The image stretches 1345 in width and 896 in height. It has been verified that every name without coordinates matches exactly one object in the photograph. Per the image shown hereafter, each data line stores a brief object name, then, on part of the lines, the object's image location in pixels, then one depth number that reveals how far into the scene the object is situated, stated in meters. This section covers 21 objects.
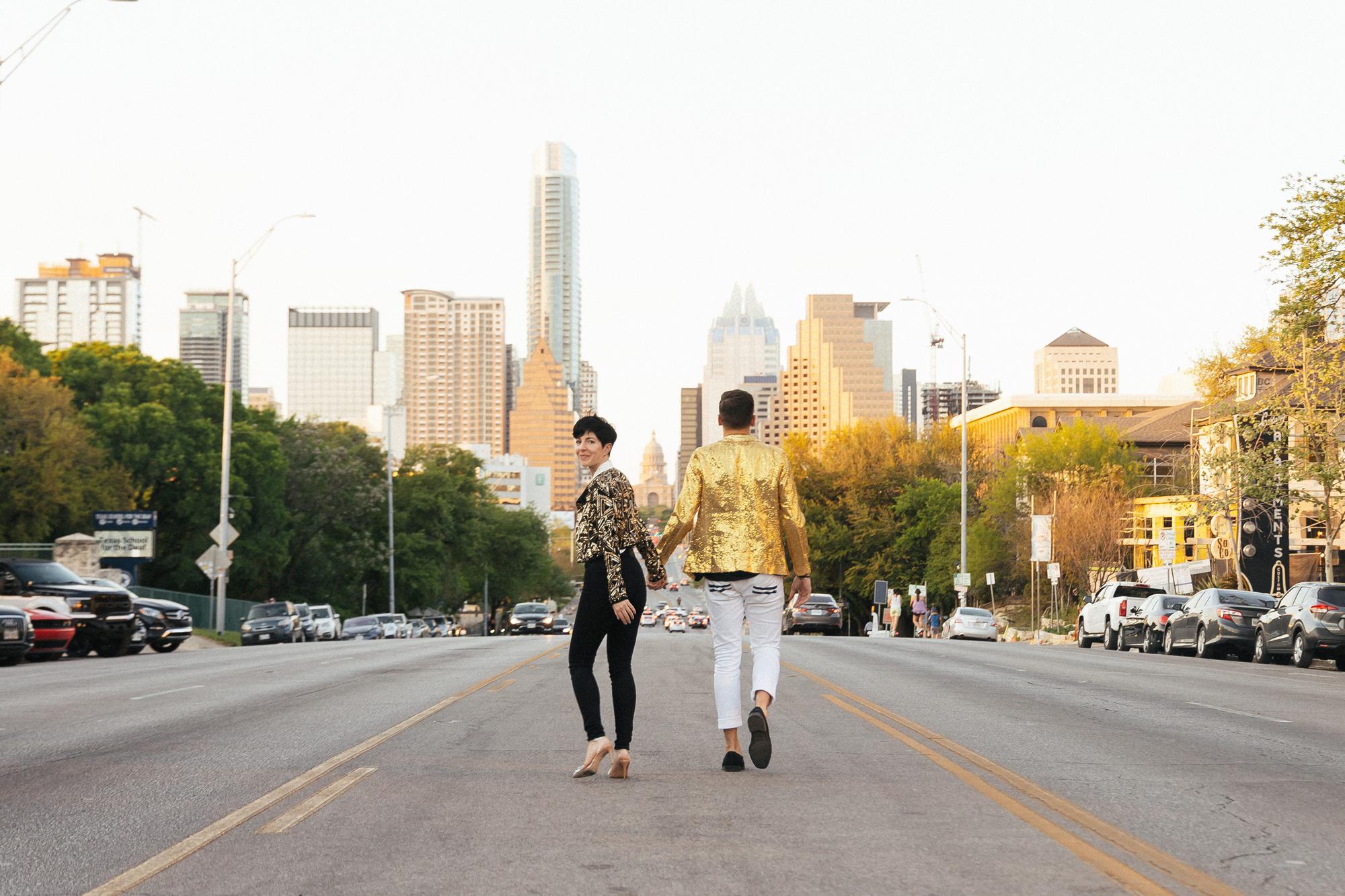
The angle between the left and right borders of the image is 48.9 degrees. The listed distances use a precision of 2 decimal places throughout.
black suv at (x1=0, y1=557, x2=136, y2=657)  28.62
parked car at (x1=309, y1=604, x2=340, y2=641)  52.59
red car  26.58
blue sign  44.75
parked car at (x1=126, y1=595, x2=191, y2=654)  32.78
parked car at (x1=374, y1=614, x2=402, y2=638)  59.08
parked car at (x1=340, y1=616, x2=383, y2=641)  55.41
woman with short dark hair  8.47
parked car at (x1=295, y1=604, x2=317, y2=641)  50.94
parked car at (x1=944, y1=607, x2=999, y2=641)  52.00
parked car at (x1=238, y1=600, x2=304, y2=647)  44.69
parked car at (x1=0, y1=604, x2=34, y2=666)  24.53
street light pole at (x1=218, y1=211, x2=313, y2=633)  44.25
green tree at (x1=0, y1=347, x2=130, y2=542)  48.09
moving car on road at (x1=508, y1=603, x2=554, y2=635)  59.12
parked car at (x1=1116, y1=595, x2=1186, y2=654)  34.69
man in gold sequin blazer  8.80
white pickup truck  38.97
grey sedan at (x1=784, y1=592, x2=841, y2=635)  53.22
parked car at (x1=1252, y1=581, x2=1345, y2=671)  26.12
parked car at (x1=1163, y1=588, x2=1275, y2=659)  30.02
